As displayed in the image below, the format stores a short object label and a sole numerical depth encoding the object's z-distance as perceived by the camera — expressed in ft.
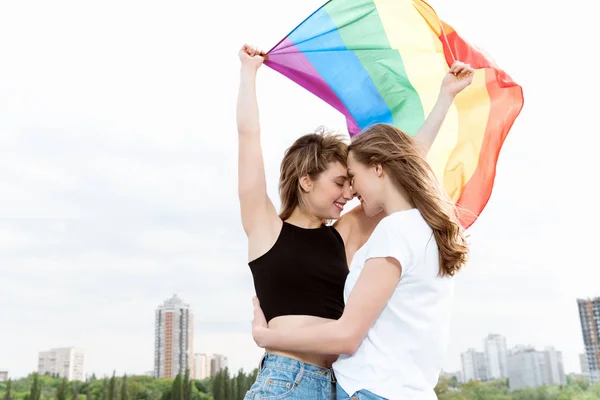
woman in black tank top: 5.61
